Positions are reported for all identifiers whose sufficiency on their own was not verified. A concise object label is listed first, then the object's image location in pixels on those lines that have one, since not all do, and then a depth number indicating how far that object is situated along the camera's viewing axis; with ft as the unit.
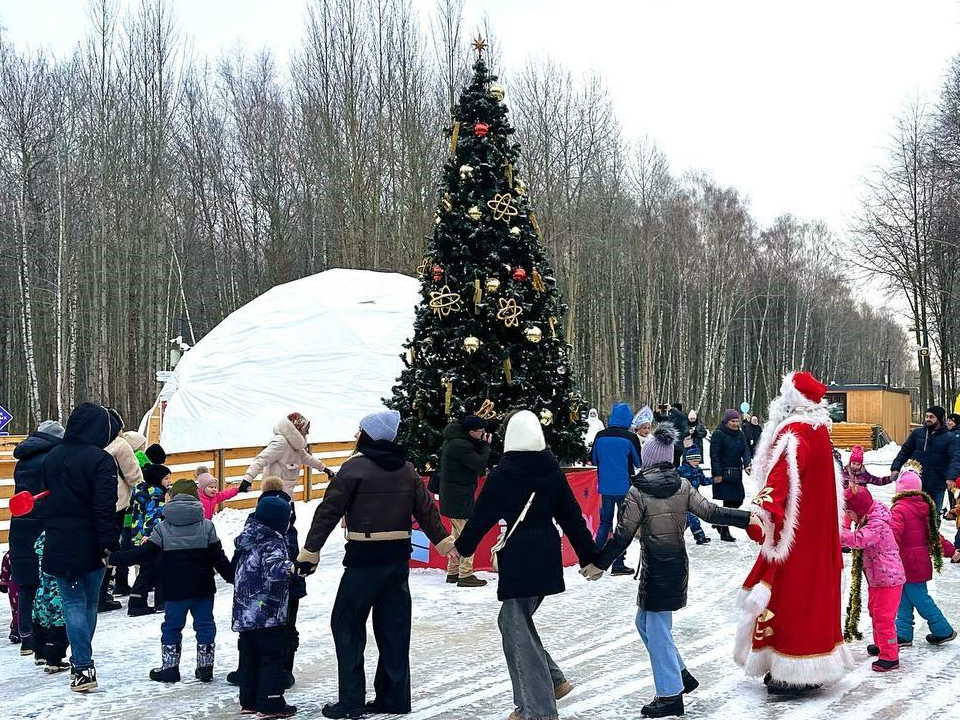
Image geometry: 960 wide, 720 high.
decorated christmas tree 36.09
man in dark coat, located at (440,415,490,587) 31.91
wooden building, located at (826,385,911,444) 130.62
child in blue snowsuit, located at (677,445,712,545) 41.32
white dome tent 78.12
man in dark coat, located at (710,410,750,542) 42.06
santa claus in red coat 19.43
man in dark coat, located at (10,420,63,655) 23.54
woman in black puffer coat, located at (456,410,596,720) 17.98
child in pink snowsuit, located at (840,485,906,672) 21.54
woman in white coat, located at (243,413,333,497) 31.60
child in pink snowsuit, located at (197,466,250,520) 31.65
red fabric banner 34.45
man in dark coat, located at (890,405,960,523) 40.98
